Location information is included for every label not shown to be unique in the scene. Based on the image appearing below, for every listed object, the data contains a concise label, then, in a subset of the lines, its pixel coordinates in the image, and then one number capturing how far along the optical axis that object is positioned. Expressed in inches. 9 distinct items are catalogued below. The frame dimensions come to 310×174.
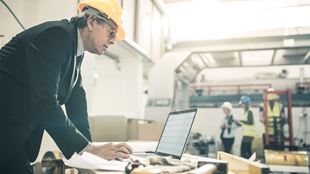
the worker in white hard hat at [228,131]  226.1
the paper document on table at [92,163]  43.2
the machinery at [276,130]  213.9
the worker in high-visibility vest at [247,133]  221.8
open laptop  50.8
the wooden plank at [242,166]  38.4
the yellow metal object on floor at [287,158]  161.6
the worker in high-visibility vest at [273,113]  217.3
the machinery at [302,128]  266.1
